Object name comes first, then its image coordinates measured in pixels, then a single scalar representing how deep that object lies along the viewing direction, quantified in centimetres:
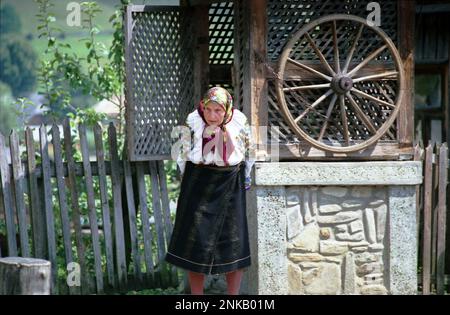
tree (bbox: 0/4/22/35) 2433
